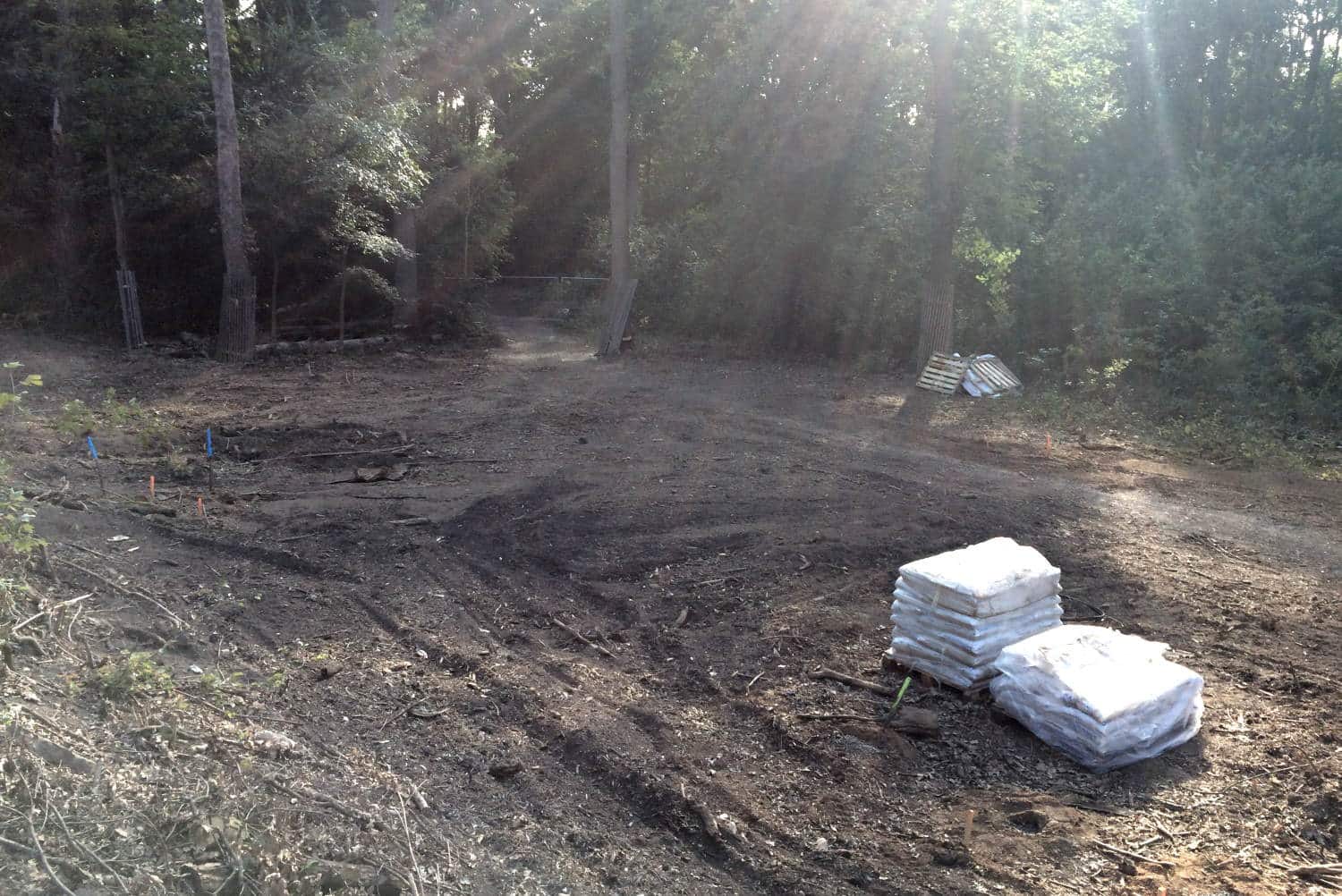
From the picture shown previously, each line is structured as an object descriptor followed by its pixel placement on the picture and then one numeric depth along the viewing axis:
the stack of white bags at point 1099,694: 4.91
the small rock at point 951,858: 4.17
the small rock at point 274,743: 4.39
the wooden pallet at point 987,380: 15.17
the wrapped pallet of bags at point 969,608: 5.57
